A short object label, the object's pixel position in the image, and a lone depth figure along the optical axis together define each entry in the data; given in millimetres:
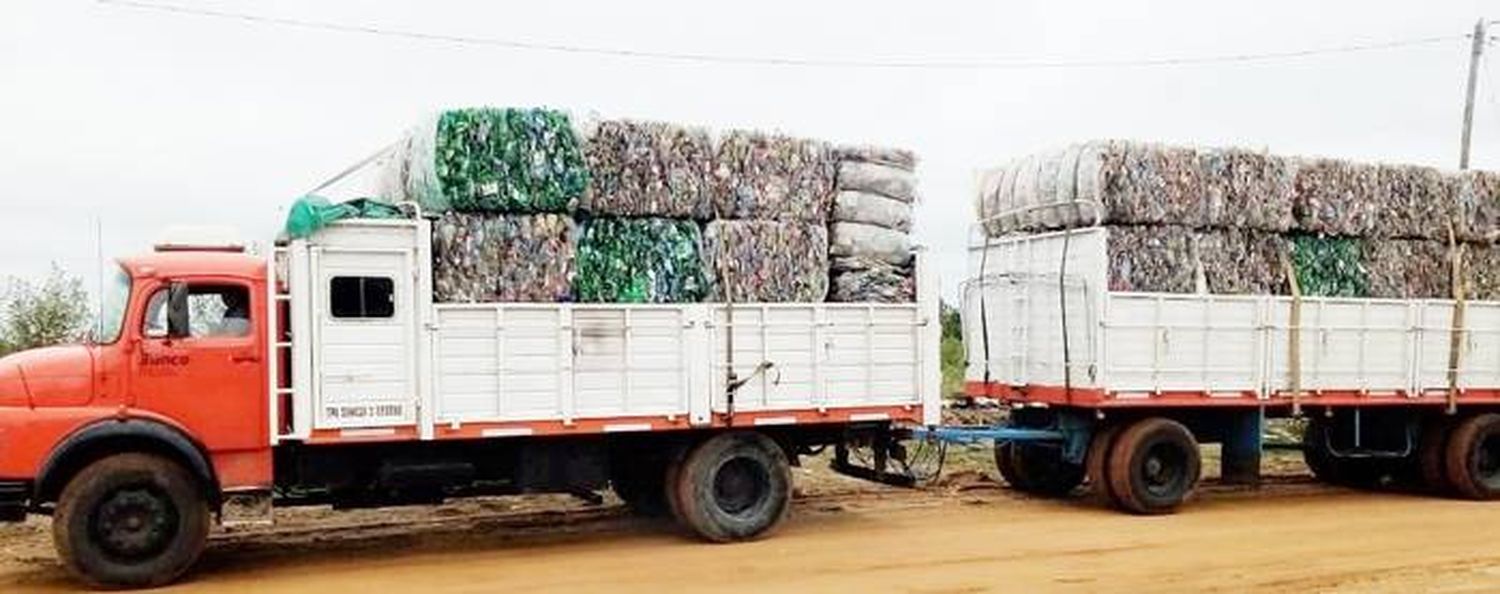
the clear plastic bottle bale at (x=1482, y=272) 15945
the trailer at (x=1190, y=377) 14000
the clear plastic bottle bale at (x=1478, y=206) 15938
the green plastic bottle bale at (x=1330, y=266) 15141
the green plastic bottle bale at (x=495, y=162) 11242
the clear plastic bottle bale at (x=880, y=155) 12727
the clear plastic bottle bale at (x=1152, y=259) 14188
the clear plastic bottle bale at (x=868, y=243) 12633
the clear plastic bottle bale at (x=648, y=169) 11805
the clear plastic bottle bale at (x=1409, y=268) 15461
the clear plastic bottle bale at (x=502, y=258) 11195
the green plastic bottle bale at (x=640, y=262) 11789
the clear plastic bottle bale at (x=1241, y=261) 14664
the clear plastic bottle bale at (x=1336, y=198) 15133
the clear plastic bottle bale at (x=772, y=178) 12250
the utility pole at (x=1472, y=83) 25770
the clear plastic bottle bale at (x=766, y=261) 12102
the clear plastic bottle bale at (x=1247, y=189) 14656
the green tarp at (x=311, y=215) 10586
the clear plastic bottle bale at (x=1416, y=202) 15531
